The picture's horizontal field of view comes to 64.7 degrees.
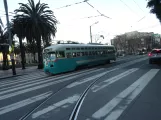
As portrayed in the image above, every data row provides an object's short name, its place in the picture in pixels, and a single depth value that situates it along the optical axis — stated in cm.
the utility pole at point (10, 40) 1409
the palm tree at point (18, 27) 1929
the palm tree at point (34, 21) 1933
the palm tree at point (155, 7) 1345
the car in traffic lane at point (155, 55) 1436
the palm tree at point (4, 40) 2331
